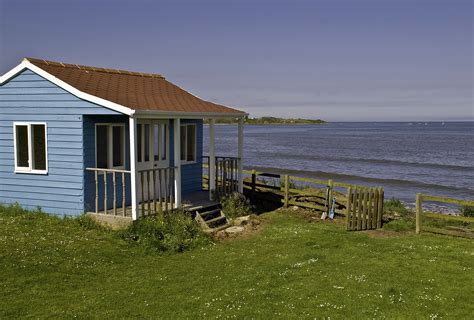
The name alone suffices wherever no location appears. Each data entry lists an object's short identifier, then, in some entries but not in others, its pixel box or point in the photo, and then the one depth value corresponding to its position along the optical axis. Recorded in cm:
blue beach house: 1359
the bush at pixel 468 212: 1830
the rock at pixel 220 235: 1397
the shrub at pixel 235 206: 1635
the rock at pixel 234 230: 1450
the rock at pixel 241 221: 1568
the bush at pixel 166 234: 1232
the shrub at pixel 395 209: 1958
